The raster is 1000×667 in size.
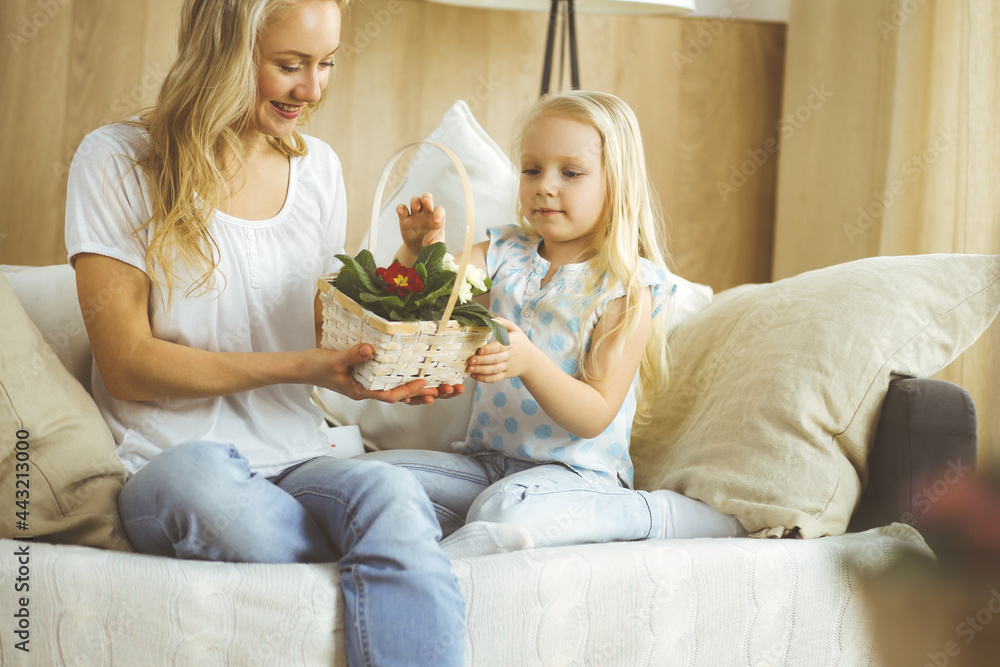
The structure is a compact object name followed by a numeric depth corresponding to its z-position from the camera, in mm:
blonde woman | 866
